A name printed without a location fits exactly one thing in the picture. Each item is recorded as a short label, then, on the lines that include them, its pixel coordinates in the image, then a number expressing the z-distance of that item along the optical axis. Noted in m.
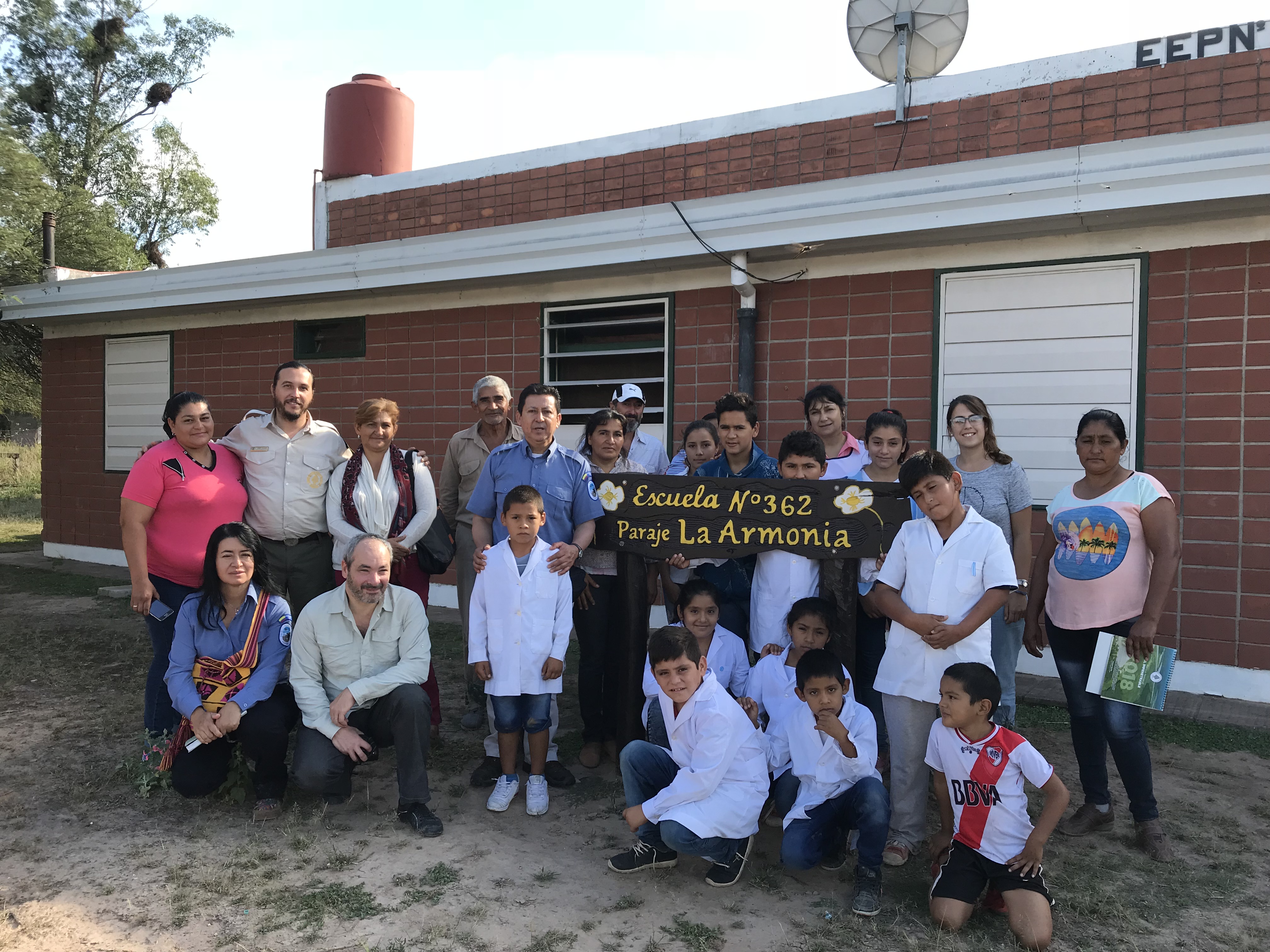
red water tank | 9.50
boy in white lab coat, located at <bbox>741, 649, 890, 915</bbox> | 3.02
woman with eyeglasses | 3.99
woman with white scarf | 4.21
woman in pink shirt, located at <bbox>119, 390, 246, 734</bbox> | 3.97
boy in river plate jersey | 2.76
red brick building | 5.09
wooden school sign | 3.70
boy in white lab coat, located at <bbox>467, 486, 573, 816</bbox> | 3.75
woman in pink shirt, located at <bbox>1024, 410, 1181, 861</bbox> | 3.33
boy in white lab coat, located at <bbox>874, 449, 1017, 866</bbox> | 3.16
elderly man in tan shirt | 4.57
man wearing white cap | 4.86
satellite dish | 6.36
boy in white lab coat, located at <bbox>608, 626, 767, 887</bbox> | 3.08
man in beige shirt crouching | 3.59
